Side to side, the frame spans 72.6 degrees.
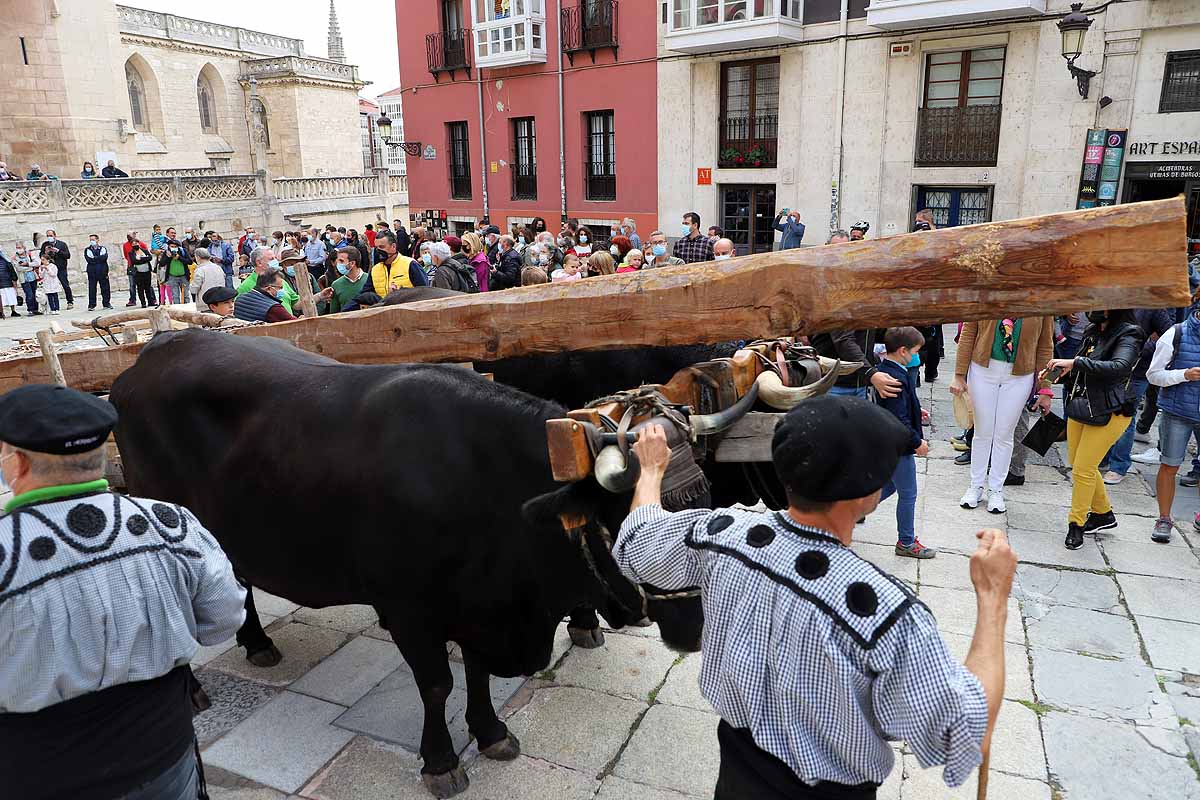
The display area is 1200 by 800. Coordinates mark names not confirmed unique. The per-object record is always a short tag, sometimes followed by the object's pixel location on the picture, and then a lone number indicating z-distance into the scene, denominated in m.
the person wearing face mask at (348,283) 8.52
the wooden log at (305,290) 6.77
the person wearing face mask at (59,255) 17.23
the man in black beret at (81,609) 1.86
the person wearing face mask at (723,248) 9.09
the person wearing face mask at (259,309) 7.01
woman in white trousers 5.46
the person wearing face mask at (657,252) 10.46
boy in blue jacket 5.05
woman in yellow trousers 5.08
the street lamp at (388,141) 22.21
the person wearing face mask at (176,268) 17.27
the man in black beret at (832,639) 1.53
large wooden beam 2.08
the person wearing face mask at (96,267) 17.52
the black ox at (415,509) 2.96
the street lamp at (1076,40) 12.02
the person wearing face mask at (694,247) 10.25
